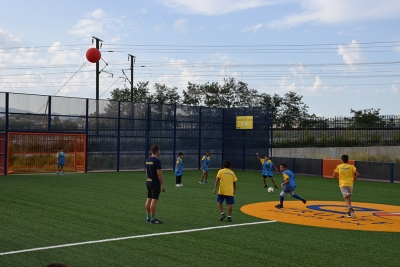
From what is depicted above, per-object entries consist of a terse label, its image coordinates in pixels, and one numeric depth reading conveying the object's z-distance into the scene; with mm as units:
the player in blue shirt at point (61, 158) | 29638
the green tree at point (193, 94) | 60531
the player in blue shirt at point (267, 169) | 24203
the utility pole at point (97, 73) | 42697
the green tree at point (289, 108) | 59688
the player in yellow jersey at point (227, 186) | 13328
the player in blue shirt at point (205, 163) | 25484
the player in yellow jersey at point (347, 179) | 14570
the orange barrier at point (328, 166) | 31633
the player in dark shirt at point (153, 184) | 12773
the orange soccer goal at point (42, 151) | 29391
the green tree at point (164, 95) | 59219
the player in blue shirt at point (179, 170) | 23672
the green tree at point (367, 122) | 41438
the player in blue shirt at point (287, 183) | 16094
